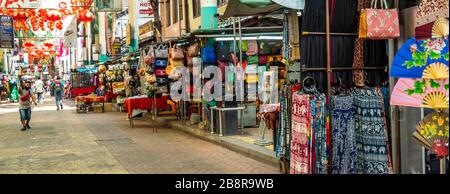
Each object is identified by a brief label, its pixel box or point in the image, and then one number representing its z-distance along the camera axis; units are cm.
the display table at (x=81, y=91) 3880
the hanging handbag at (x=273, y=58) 1440
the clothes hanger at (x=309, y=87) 725
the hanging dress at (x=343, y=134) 721
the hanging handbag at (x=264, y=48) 1447
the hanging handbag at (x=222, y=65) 1390
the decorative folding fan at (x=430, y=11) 573
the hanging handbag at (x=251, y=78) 1444
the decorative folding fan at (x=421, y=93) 543
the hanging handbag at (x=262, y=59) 1455
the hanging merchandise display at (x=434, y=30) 536
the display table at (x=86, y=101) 2677
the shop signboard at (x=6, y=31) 2896
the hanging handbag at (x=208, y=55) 1386
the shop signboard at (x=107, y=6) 2402
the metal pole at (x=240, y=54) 1227
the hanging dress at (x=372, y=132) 702
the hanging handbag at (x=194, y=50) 1421
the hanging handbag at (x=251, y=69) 1438
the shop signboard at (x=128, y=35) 2828
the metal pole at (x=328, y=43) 724
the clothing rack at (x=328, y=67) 725
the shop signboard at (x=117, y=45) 3212
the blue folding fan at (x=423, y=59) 539
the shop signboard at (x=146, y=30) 2488
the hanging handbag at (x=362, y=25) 678
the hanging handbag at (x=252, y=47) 1415
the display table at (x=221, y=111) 1330
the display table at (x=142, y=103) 1691
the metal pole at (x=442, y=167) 574
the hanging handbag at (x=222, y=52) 1403
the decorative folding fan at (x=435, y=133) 551
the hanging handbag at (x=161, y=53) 1595
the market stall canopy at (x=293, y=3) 752
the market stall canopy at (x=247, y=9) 843
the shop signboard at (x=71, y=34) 4153
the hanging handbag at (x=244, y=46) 1404
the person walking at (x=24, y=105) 1791
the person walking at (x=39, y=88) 3843
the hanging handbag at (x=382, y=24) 661
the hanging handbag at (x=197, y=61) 1423
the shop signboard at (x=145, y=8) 2644
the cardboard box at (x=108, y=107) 2825
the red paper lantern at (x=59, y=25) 3388
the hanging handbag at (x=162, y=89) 1622
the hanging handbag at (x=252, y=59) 1439
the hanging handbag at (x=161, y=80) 1620
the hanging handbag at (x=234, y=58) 1279
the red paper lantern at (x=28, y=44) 5229
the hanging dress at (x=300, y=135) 716
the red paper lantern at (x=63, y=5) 2719
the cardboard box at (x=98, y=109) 2739
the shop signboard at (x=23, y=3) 2159
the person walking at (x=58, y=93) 2955
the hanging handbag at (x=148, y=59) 1584
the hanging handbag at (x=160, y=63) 1597
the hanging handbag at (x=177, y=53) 1477
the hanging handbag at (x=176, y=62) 1488
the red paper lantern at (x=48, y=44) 5239
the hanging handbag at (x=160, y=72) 1603
